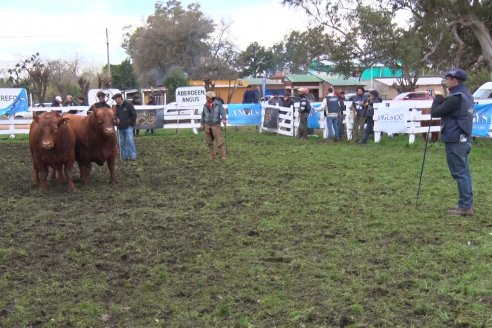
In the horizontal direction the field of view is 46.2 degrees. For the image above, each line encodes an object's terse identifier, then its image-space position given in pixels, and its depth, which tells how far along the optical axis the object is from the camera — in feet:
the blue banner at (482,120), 51.00
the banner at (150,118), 69.56
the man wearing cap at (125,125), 44.32
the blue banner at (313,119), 68.80
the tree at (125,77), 222.48
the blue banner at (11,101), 66.95
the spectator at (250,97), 84.02
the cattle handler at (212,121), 46.11
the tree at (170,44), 196.34
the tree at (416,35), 94.58
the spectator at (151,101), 81.04
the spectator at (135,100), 85.85
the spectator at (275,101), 72.90
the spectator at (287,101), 70.28
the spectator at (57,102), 72.58
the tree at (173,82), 176.22
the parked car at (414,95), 104.99
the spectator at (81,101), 76.89
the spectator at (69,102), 73.76
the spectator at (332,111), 60.08
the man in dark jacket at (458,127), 24.40
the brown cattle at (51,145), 31.68
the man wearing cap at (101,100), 37.88
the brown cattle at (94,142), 34.53
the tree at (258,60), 264.93
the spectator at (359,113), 58.08
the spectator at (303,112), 64.23
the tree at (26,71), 165.26
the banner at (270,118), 70.85
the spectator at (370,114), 57.47
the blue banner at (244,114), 75.20
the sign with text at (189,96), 70.03
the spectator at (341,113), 60.90
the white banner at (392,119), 55.16
